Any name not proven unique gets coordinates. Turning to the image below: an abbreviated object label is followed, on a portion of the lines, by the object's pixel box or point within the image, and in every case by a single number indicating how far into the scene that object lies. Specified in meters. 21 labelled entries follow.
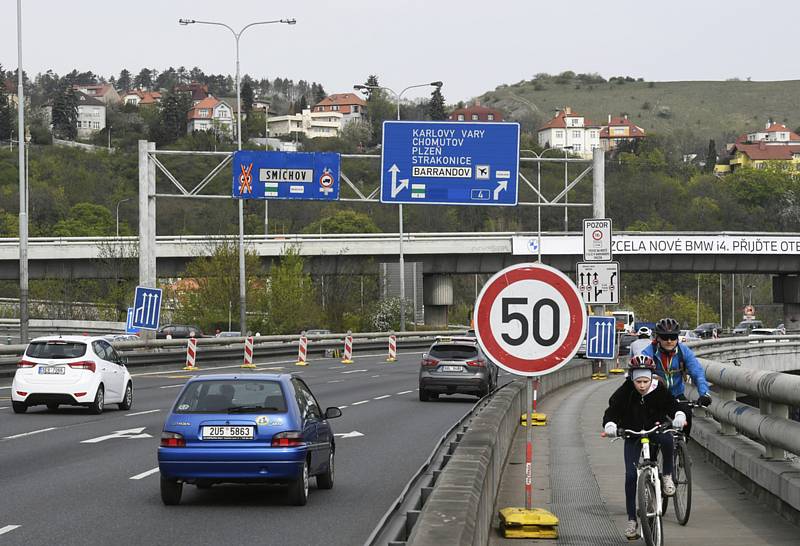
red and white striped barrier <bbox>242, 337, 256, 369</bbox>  51.48
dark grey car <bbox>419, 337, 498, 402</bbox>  33.94
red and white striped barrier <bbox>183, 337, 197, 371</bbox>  49.59
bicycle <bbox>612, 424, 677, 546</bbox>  10.32
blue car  13.75
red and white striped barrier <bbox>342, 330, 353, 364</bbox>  60.22
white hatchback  27.28
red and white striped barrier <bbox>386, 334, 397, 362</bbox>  63.47
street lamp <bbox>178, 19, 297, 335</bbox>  56.47
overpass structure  80.50
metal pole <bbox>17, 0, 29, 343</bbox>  41.72
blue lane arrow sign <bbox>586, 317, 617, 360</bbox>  35.12
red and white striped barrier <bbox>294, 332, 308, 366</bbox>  57.05
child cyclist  11.16
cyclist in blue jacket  12.64
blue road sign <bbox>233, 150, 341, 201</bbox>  45.97
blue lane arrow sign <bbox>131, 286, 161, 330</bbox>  43.66
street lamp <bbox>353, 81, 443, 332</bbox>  69.06
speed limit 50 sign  10.83
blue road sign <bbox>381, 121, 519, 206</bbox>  45.62
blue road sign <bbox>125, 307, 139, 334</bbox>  44.26
